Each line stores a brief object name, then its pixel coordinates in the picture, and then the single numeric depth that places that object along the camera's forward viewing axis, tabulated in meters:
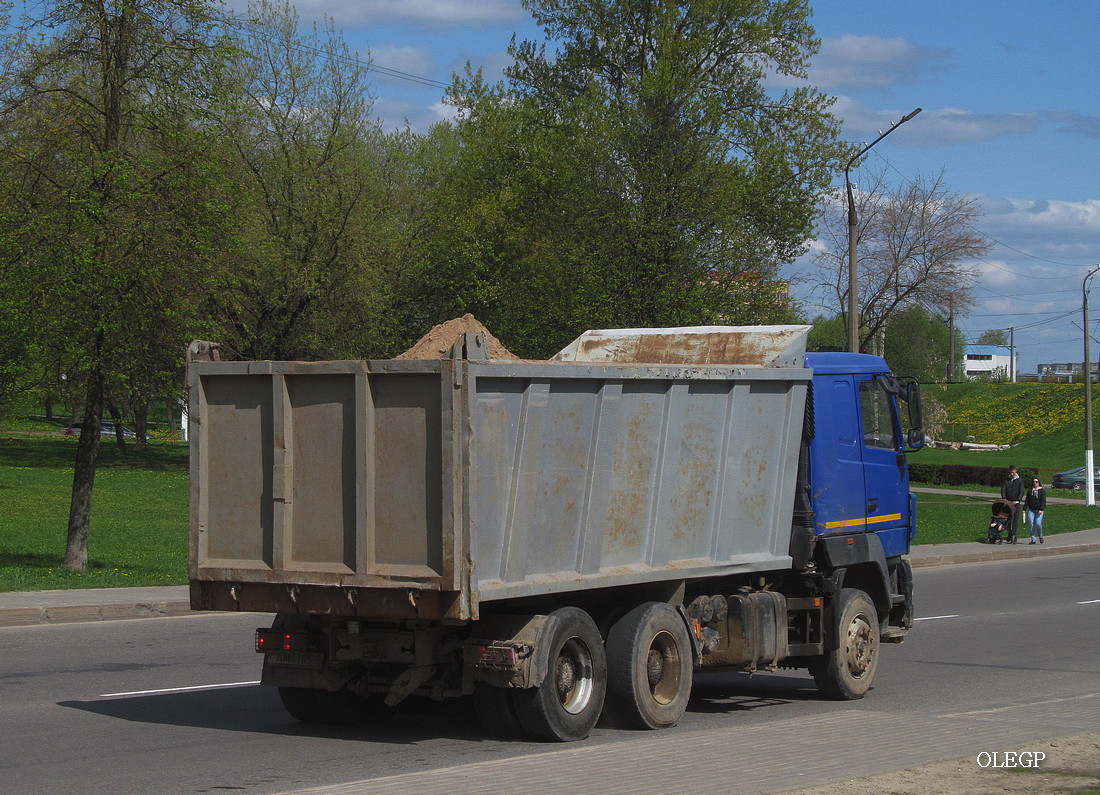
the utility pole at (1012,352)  147.50
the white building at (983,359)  189.25
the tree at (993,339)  186.38
